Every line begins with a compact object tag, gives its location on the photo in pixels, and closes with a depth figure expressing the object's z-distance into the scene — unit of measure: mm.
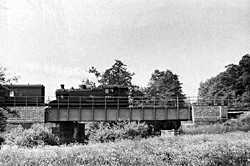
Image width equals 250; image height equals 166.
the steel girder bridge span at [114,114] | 43062
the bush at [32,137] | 33784
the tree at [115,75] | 86938
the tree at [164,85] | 112125
